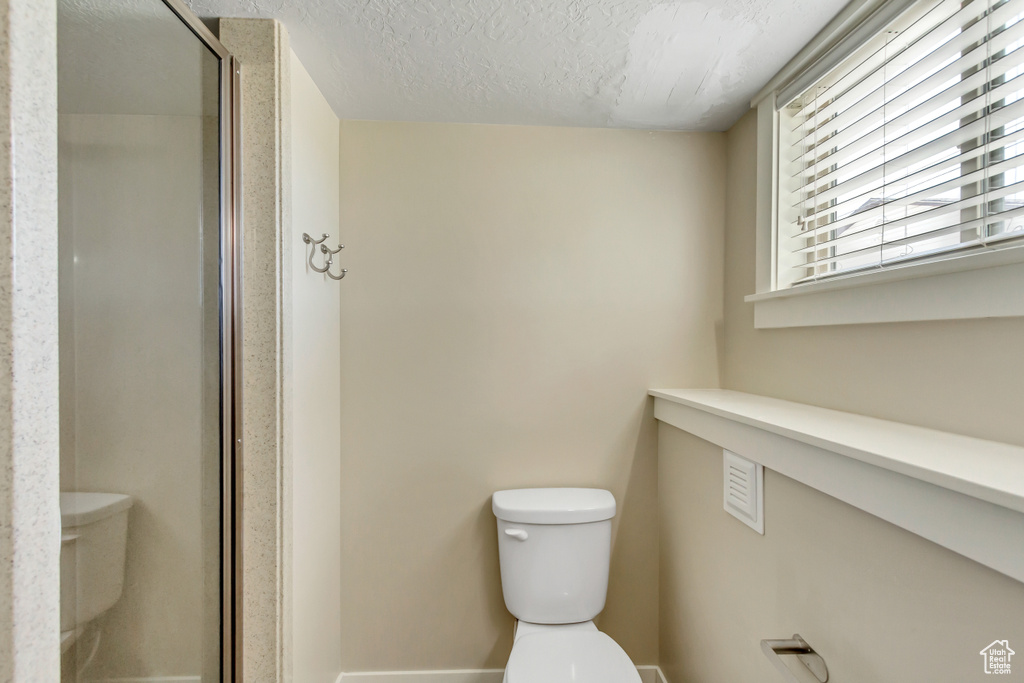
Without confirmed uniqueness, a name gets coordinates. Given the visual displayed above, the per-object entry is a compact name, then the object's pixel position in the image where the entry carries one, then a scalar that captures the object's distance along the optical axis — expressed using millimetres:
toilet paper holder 913
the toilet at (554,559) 1624
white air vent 1159
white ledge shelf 583
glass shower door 792
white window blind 859
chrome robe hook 1452
